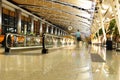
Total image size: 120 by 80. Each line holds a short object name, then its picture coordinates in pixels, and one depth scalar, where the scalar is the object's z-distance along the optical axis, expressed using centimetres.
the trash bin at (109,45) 964
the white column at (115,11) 720
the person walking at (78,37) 936
